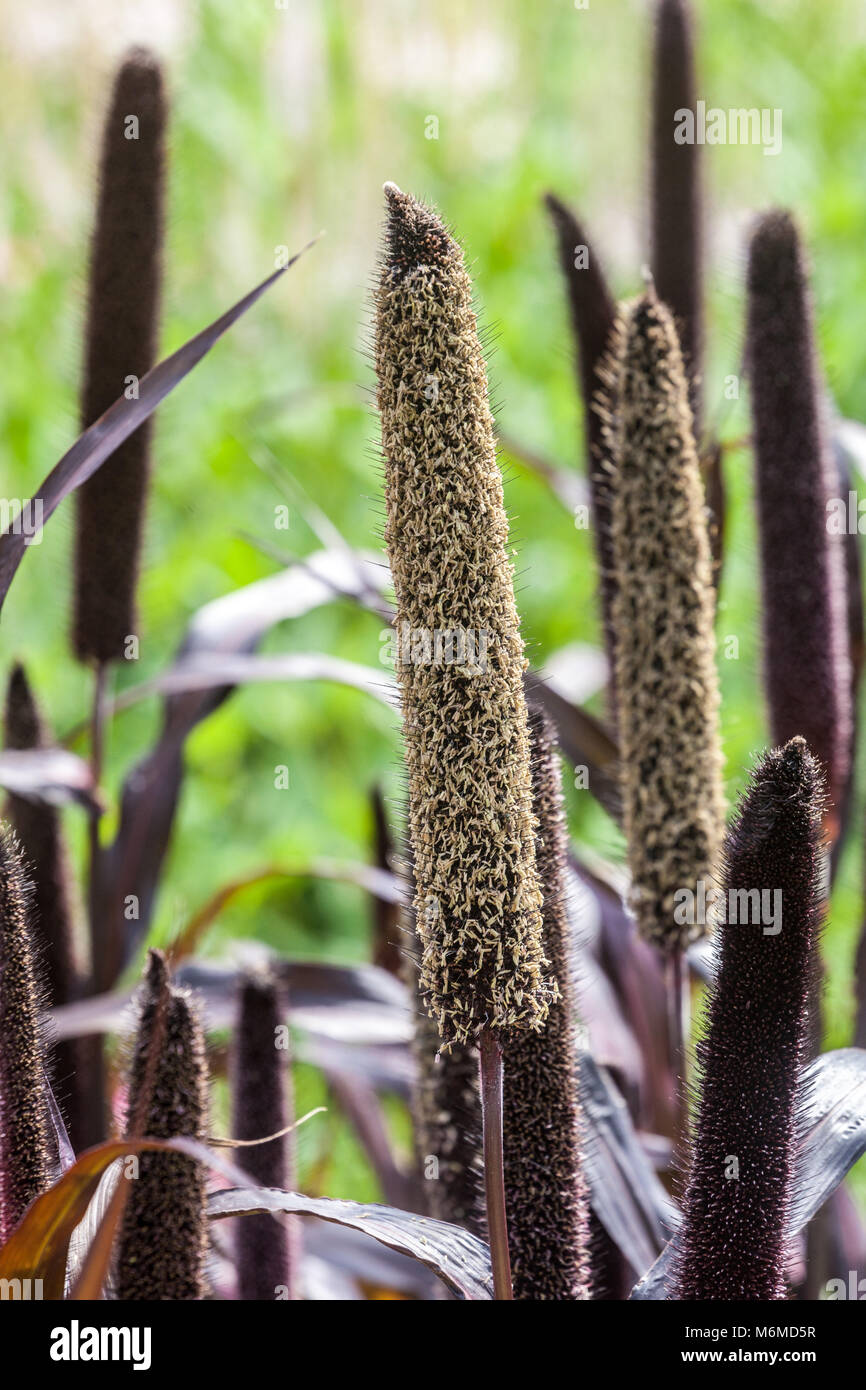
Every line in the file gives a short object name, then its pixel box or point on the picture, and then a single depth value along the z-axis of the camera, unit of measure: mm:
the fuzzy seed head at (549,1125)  1439
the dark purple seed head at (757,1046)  1398
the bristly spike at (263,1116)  1505
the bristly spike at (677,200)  1653
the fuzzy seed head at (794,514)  1573
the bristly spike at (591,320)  1581
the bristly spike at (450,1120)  1506
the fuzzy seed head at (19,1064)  1405
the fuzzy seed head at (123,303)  1619
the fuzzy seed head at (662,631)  1498
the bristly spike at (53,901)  1611
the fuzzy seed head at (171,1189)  1435
